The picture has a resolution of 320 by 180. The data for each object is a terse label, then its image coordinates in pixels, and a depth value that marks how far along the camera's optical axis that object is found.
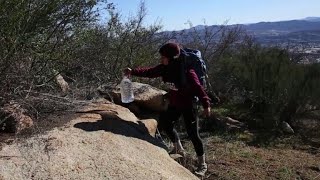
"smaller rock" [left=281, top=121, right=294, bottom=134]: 6.13
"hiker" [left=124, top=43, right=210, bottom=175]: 3.17
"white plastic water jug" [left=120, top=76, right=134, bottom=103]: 3.57
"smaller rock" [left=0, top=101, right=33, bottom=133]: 2.87
